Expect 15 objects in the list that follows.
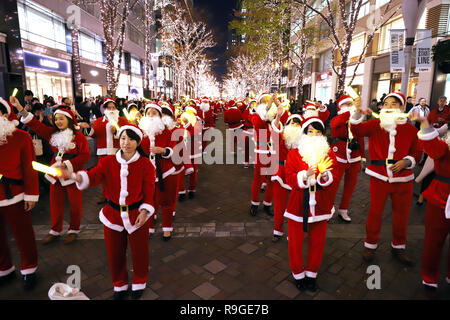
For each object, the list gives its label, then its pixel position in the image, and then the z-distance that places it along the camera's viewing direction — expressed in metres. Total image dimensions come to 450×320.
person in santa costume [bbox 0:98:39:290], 3.27
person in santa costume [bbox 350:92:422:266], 3.76
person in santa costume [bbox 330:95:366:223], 4.73
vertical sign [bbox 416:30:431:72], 9.06
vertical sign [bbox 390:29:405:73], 7.51
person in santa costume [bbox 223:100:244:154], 11.70
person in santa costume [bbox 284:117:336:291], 3.05
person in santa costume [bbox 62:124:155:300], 2.91
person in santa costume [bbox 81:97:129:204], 5.54
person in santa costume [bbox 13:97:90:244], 4.28
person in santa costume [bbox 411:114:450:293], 2.95
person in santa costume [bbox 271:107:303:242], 4.26
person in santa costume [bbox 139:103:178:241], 4.52
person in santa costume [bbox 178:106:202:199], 6.71
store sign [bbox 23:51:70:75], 16.20
